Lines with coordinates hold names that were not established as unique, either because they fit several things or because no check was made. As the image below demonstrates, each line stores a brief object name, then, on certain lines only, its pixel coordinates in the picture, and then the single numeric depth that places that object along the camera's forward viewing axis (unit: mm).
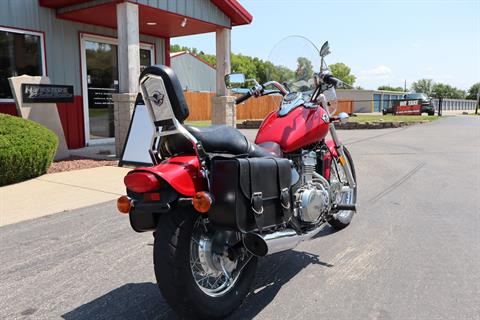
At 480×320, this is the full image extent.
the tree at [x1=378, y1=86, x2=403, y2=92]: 109862
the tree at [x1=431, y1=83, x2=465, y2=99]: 95625
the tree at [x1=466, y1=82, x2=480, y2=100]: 84662
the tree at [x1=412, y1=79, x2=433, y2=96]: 100875
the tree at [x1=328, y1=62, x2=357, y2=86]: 94188
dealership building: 8672
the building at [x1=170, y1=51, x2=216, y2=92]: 40281
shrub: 6422
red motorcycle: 2494
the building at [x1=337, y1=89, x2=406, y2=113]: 47281
